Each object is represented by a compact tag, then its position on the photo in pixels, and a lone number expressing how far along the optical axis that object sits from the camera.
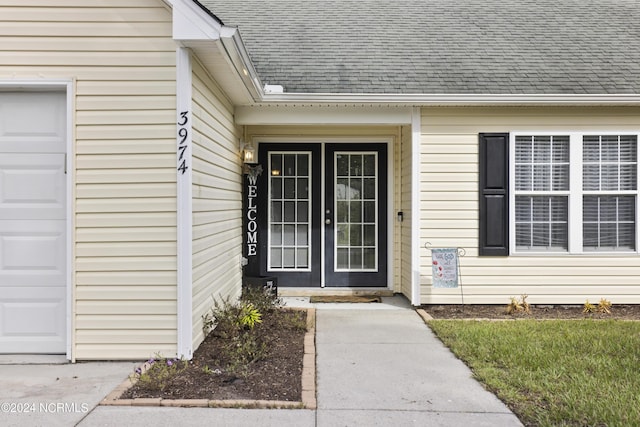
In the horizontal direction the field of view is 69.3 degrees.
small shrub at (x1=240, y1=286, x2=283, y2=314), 5.32
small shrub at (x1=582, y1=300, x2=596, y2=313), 5.84
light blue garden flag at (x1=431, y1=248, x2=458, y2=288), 5.96
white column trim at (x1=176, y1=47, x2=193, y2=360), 3.82
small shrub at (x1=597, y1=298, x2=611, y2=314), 5.82
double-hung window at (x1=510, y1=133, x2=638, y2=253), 5.94
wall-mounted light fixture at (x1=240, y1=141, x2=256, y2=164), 6.47
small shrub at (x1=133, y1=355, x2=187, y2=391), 3.24
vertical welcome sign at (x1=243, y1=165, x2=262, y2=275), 6.86
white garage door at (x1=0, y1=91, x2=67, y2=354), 3.92
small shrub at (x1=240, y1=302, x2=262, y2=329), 4.54
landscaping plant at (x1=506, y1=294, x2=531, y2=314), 5.80
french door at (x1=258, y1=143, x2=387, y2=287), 7.04
